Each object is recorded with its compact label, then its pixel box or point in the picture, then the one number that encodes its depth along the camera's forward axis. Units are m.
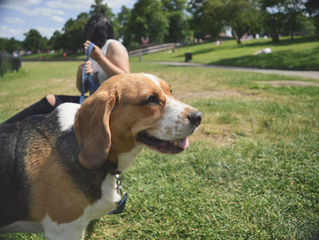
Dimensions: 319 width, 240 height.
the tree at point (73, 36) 76.75
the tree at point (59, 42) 89.88
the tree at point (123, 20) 78.22
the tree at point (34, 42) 111.84
